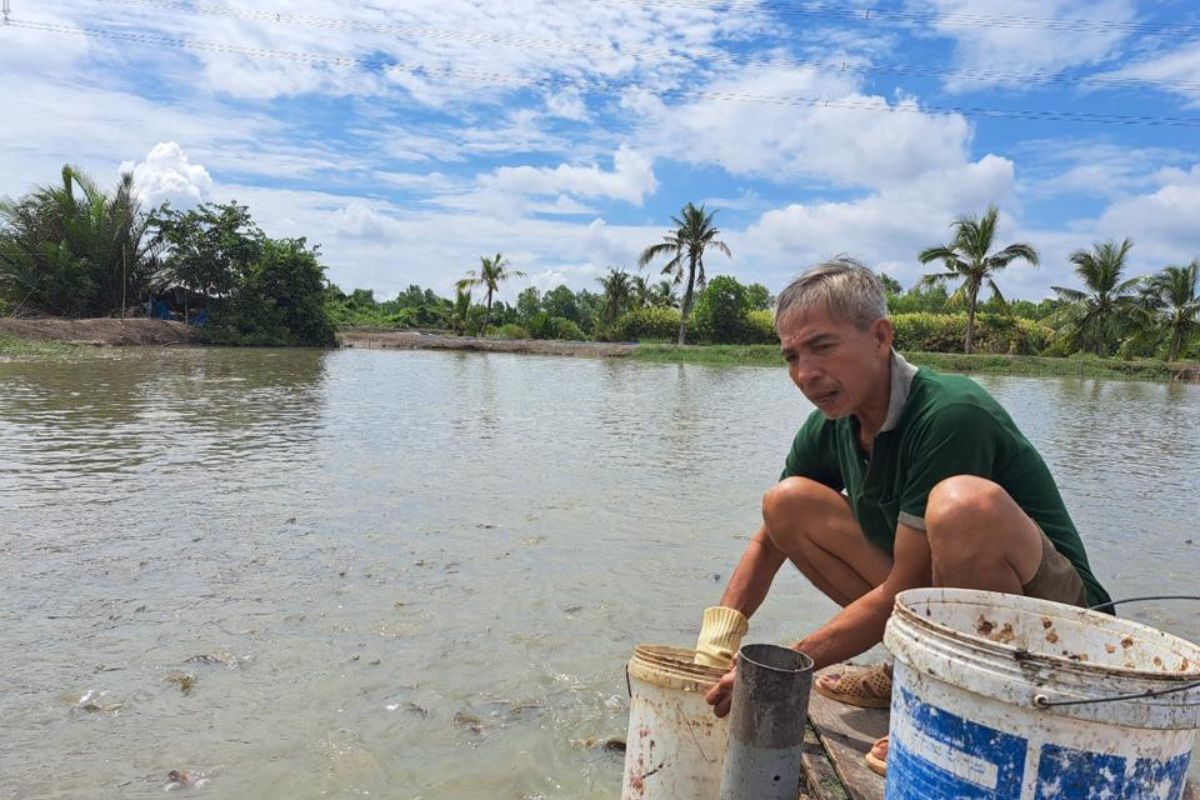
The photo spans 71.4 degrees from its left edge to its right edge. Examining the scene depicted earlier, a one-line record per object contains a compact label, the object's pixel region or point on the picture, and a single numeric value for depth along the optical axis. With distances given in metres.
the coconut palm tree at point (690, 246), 40.50
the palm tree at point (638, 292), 52.53
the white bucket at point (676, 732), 1.77
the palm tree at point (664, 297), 53.56
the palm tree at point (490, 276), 47.31
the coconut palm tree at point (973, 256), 33.38
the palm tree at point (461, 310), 47.41
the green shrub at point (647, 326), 44.53
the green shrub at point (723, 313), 43.16
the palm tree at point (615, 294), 51.91
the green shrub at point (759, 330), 43.28
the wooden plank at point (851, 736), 1.74
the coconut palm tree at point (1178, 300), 32.38
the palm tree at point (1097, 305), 33.09
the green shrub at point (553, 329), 47.81
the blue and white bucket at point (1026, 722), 1.19
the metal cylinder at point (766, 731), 1.58
